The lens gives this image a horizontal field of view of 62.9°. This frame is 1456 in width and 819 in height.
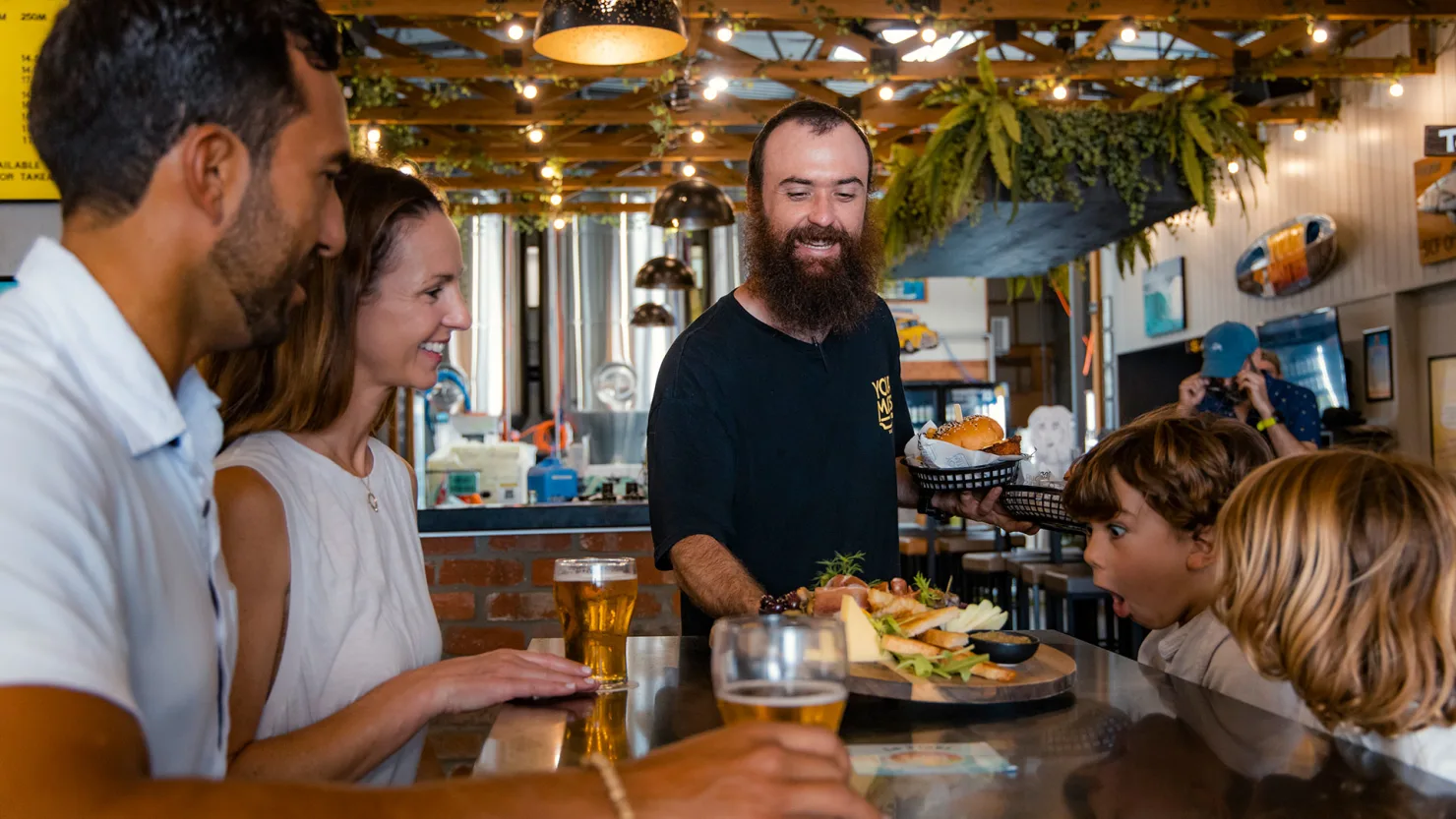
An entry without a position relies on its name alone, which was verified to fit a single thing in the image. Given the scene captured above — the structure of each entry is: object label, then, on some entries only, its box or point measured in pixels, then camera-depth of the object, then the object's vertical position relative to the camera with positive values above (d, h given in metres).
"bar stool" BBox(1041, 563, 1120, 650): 4.85 -0.69
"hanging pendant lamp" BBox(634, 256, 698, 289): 8.66 +1.19
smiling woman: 1.35 -0.10
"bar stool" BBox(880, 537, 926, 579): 7.20 -0.77
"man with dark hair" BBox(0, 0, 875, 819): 0.66 +0.02
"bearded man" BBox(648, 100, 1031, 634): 2.13 +0.07
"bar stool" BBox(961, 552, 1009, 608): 6.28 -0.83
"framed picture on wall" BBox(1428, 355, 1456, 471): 6.81 +0.08
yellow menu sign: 2.53 +0.73
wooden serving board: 1.32 -0.28
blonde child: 1.23 -0.17
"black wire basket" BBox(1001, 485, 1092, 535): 2.13 -0.13
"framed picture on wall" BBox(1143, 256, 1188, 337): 10.20 +1.15
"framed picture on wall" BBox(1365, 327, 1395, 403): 7.23 +0.37
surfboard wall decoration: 7.72 +1.16
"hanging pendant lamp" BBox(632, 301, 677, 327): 10.37 +1.06
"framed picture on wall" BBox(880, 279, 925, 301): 14.40 +1.73
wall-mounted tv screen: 7.59 +0.49
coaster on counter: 1.06 -0.30
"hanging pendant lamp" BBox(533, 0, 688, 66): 3.55 +1.25
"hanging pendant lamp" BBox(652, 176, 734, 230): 6.23 +1.21
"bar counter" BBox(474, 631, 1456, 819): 0.96 -0.31
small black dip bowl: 1.44 -0.27
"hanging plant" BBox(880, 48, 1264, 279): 5.03 +1.21
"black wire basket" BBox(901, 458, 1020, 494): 2.11 -0.08
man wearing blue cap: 5.27 +0.16
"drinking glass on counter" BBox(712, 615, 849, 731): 0.95 -0.19
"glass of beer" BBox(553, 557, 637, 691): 1.54 -0.22
